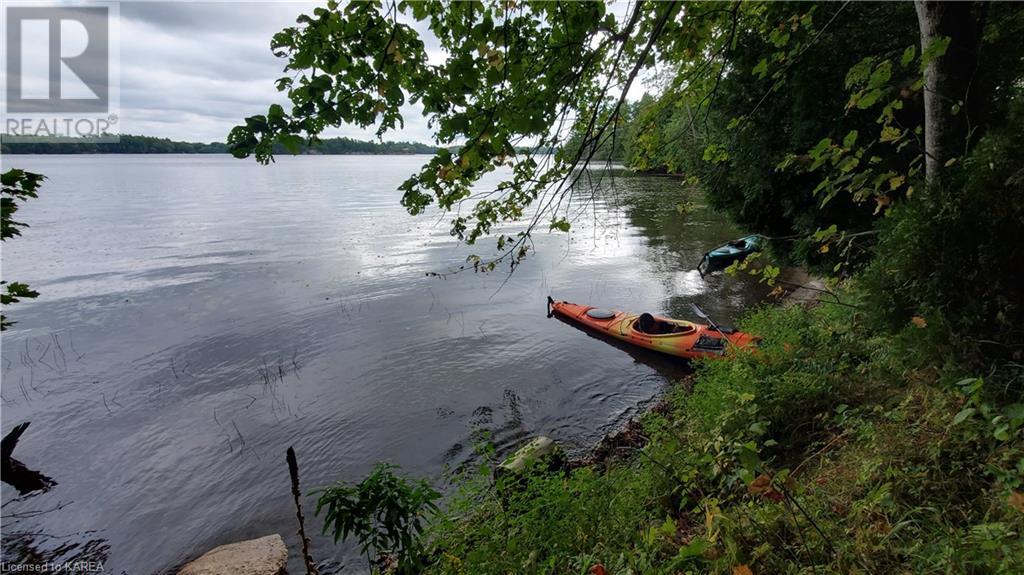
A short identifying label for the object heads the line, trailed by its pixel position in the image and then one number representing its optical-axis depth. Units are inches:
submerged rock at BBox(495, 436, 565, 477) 221.9
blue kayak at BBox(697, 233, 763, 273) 661.3
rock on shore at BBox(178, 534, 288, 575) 223.0
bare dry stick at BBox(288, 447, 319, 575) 130.5
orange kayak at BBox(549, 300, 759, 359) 398.3
